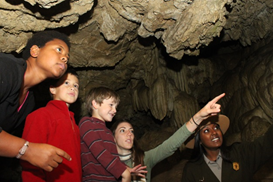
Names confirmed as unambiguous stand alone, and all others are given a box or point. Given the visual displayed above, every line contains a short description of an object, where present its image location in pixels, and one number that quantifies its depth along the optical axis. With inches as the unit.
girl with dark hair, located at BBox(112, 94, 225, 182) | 69.5
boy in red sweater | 52.1
